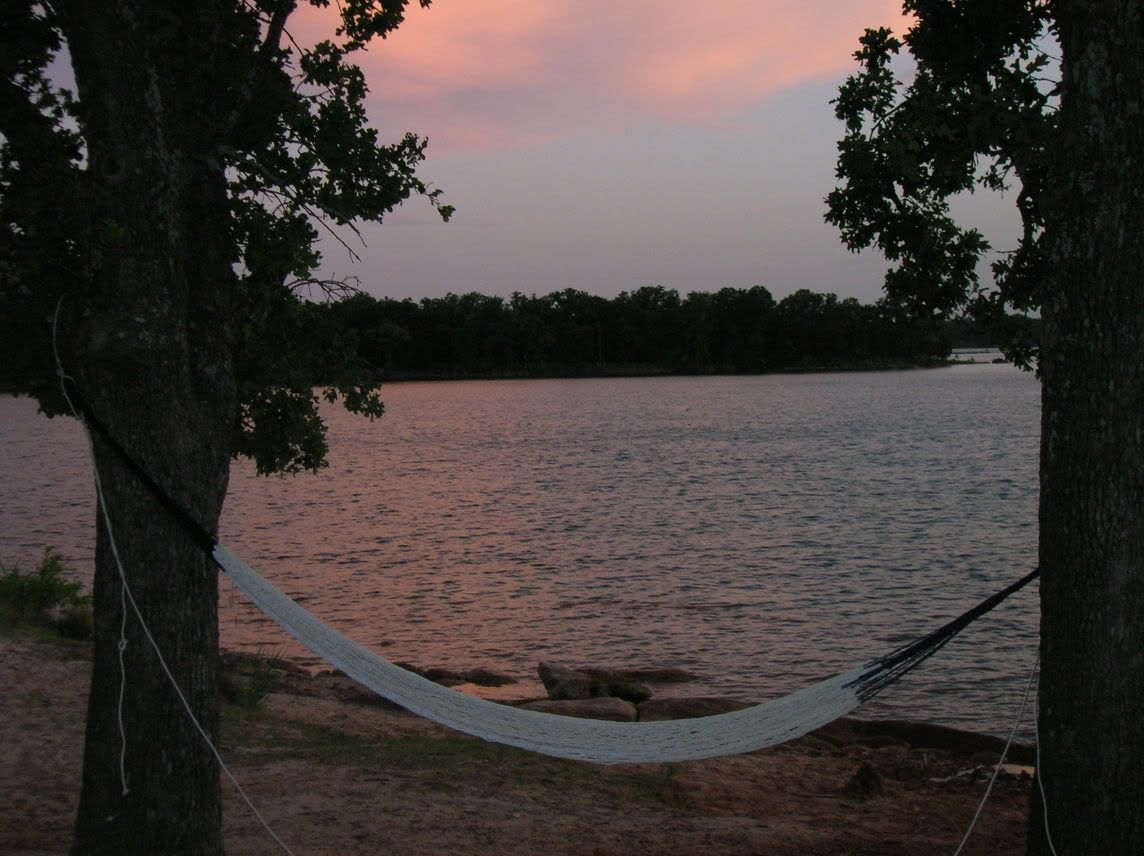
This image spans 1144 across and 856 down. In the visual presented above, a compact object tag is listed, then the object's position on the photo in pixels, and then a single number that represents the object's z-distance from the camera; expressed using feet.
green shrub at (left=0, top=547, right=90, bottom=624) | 35.68
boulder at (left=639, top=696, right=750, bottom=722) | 33.09
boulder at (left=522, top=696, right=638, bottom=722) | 31.30
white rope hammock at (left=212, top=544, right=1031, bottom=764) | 15.70
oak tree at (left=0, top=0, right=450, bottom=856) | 14.48
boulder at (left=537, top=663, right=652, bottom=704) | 35.58
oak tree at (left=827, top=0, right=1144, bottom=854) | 13.62
